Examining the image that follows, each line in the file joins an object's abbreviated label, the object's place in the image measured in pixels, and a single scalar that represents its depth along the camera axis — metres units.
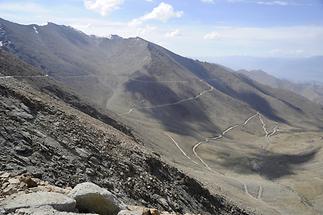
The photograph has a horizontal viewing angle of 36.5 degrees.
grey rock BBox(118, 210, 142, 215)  15.14
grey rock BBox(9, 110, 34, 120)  30.39
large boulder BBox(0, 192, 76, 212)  14.23
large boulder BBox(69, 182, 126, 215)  15.35
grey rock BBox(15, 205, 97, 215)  13.91
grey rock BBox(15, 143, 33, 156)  24.77
